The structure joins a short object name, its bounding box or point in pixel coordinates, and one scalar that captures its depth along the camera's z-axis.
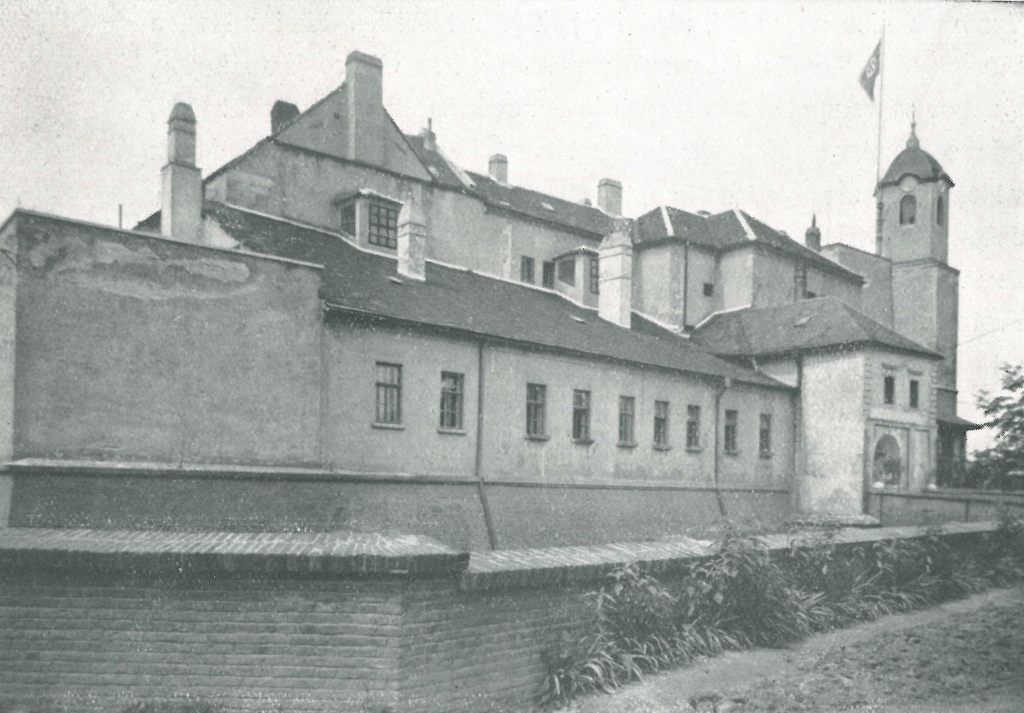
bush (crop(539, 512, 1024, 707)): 9.38
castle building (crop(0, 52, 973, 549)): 15.31
